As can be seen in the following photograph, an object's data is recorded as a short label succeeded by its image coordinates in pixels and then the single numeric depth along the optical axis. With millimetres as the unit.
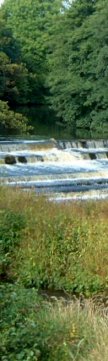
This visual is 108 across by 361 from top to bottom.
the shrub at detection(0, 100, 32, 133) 36219
